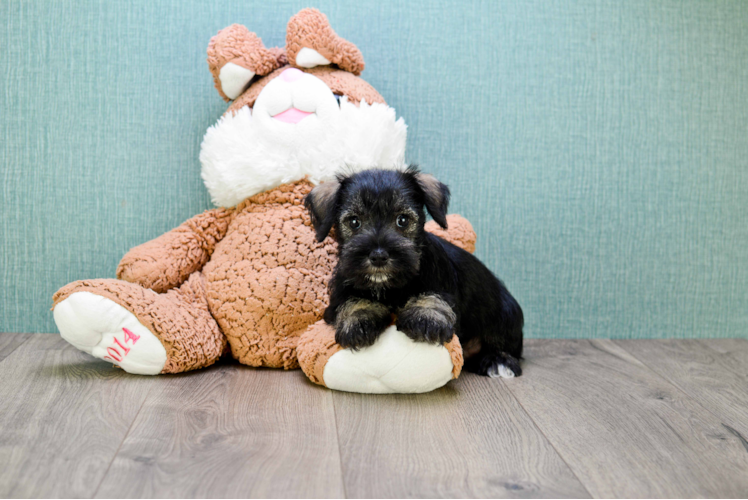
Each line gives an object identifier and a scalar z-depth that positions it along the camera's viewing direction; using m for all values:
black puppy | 0.71
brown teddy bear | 0.78
